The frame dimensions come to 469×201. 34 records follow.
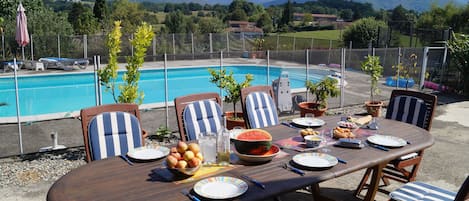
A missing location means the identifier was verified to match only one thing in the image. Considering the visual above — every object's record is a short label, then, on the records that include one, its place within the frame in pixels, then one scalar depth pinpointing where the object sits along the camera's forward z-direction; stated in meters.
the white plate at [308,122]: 3.47
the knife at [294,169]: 2.36
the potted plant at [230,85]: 5.77
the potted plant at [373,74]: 7.06
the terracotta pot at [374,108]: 7.04
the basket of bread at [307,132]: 3.02
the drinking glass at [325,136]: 2.77
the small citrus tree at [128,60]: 5.12
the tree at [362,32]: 18.25
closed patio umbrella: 10.40
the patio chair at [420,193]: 2.75
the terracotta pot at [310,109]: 6.30
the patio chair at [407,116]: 3.58
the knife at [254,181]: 2.15
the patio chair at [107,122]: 2.84
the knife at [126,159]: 2.47
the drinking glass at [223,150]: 2.47
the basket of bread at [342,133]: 3.05
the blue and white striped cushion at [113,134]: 2.85
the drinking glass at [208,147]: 2.49
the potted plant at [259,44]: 17.75
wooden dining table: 2.02
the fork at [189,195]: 1.98
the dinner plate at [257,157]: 2.48
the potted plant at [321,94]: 6.45
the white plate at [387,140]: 2.91
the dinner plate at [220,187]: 2.02
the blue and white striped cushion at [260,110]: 3.89
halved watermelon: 2.51
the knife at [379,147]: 2.83
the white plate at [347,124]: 3.37
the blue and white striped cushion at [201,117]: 3.38
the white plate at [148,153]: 2.55
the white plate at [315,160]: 2.45
